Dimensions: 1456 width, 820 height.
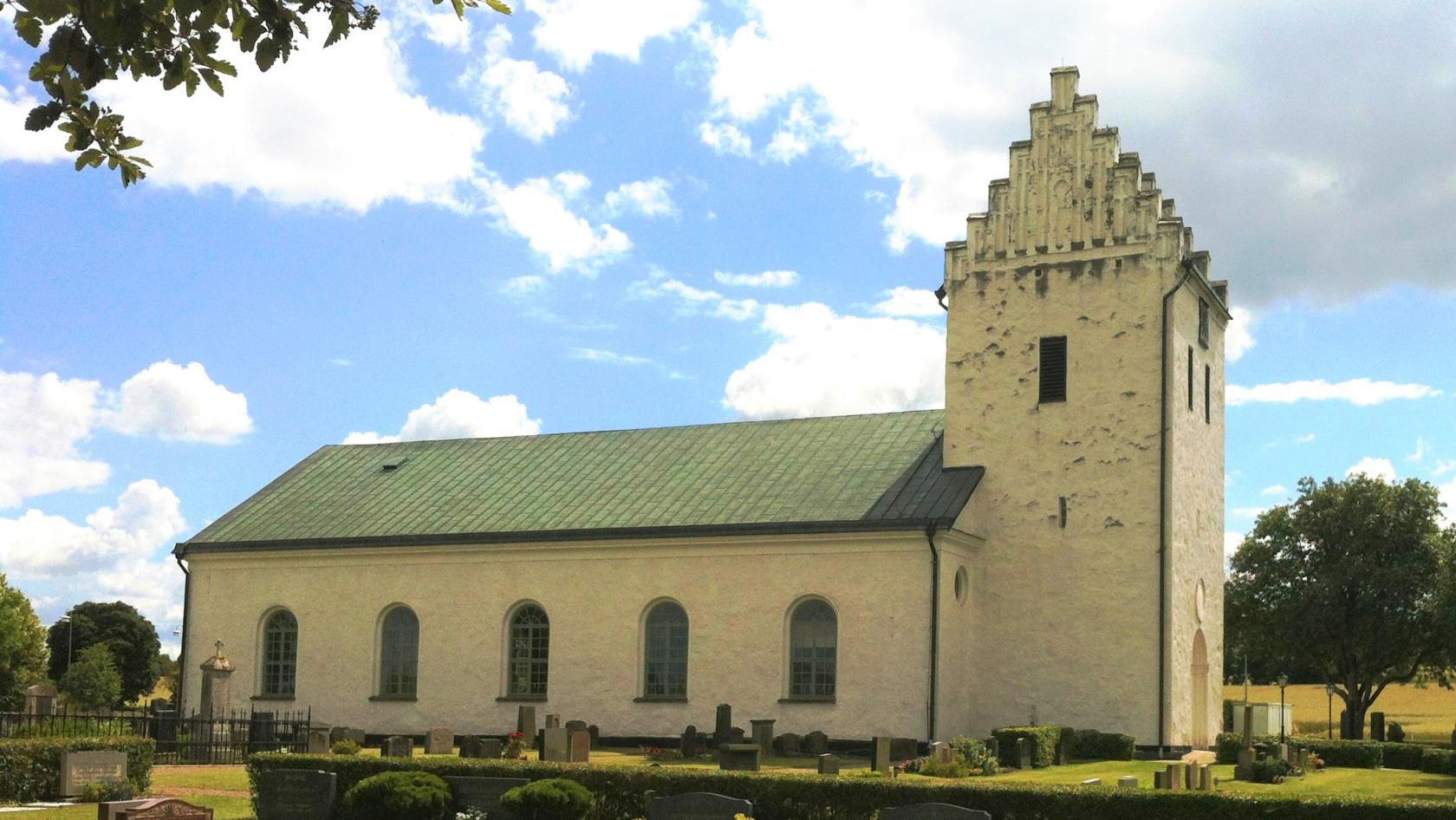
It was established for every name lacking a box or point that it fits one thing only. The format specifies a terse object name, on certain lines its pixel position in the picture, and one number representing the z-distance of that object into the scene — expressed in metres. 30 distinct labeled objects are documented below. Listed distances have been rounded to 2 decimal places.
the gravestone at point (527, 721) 32.44
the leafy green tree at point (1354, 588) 56.03
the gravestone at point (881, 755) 26.31
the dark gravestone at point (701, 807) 20.00
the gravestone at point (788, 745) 31.11
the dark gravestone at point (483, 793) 21.19
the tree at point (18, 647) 67.00
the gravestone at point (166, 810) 18.52
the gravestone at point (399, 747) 26.20
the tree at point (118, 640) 90.31
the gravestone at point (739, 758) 24.09
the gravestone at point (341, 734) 33.84
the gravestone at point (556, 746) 26.44
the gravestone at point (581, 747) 26.58
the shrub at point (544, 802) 20.53
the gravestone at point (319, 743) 28.09
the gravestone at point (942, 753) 27.22
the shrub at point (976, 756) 27.77
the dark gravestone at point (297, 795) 21.64
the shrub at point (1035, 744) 29.45
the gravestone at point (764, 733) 30.89
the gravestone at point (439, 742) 29.59
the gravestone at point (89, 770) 23.61
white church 32.59
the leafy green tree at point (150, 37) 6.38
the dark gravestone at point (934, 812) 18.79
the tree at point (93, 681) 72.69
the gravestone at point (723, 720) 31.52
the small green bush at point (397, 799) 20.66
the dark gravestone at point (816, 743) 31.22
